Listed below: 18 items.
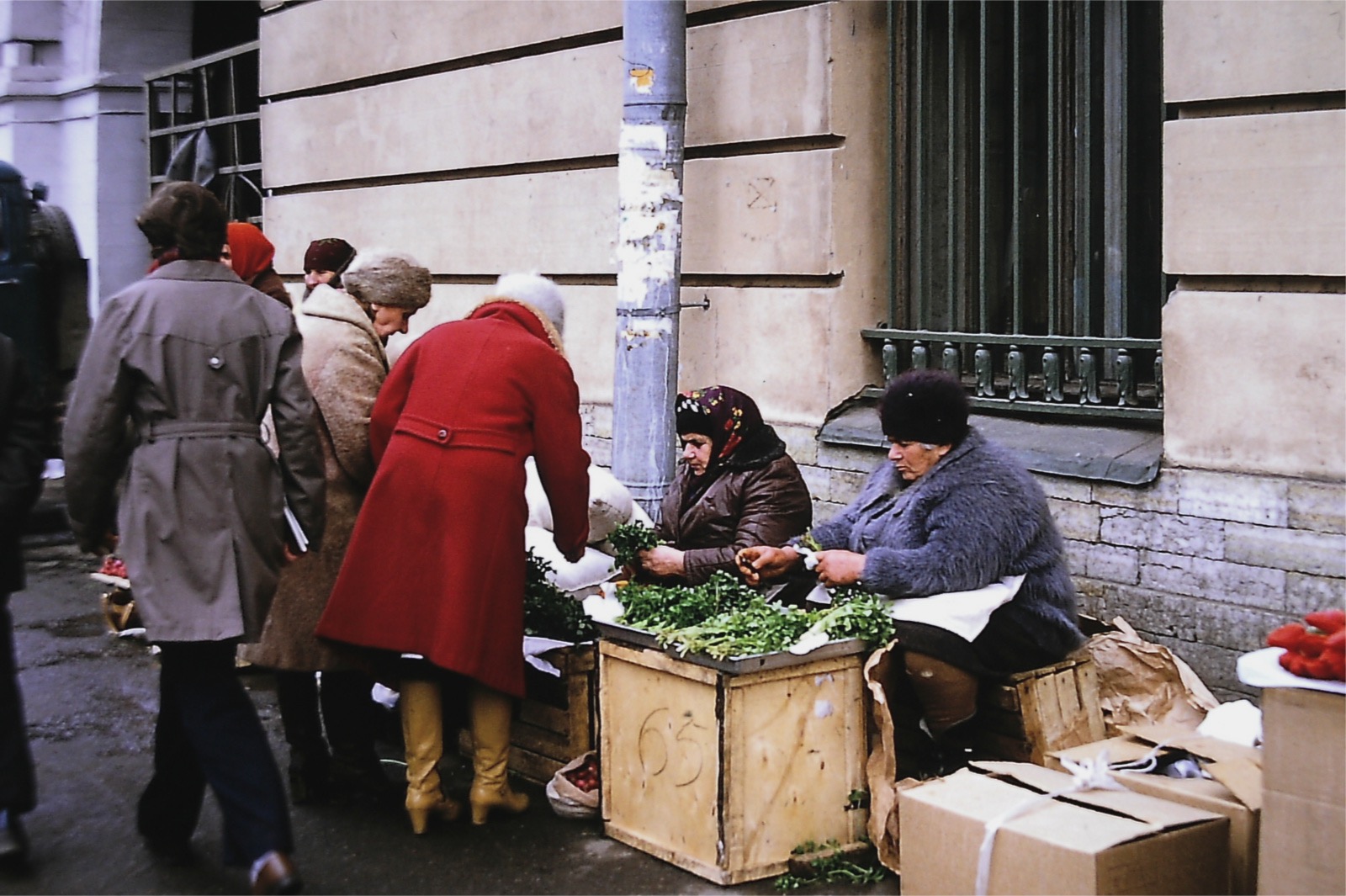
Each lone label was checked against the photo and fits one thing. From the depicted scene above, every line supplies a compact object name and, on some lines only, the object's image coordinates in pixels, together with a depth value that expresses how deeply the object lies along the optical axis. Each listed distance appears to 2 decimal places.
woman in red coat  4.51
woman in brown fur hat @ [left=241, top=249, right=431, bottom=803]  4.84
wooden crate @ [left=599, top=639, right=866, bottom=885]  4.20
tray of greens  4.22
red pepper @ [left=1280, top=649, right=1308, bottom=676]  3.38
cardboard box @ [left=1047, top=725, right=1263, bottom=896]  3.75
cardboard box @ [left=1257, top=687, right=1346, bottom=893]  3.31
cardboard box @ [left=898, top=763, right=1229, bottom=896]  3.50
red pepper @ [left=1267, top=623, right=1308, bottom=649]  3.43
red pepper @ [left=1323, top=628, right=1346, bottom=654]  3.33
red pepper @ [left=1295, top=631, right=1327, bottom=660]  3.39
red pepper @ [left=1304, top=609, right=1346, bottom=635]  3.45
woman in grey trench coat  4.00
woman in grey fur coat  4.42
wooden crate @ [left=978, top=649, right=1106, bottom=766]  4.54
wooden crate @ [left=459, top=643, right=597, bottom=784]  4.90
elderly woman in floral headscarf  4.99
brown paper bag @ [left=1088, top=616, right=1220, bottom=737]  4.83
